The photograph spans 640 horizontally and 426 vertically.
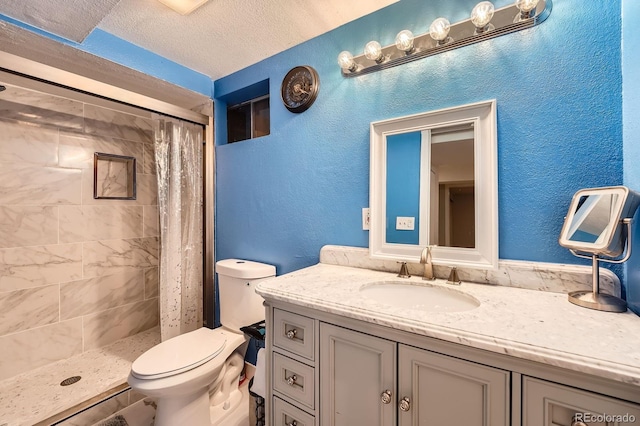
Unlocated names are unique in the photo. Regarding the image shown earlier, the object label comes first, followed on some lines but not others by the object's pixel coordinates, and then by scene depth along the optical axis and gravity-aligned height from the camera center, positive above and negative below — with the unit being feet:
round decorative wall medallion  5.08 +2.45
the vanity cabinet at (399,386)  2.19 -1.60
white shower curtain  6.04 -0.21
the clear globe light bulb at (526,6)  3.22 +2.49
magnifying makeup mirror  2.47 -0.19
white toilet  4.01 -2.41
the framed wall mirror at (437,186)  3.54 +0.38
